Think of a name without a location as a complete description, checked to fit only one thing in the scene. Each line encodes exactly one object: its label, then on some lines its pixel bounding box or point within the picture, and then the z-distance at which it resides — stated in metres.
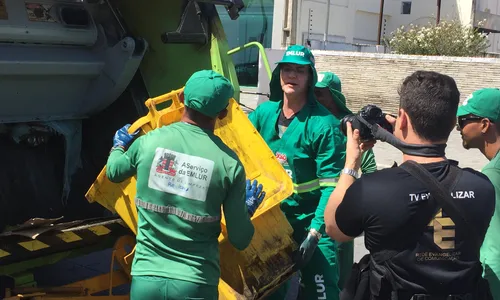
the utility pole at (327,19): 28.45
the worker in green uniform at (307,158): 3.00
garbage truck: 2.86
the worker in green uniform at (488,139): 2.18
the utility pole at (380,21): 28.81
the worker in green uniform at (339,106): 3.55
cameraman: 1.71
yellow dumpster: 2.77
